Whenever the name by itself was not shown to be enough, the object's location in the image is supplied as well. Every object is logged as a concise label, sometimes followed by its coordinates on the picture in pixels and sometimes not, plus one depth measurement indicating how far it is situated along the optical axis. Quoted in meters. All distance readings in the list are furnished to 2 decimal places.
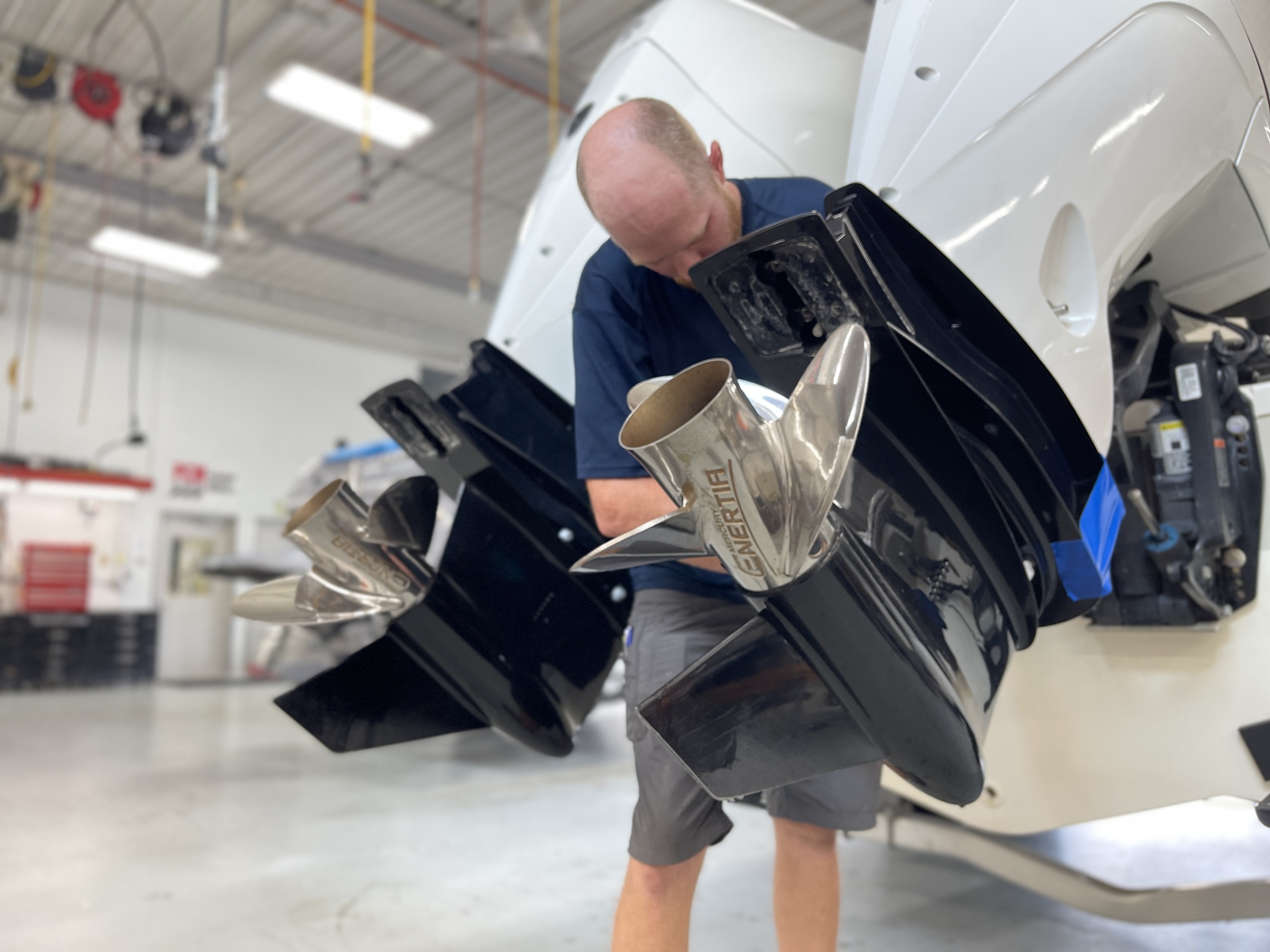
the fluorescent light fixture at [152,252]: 7.78
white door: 10.55
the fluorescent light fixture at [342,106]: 6.08
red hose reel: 6.39
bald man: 1.04
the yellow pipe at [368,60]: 4.30
